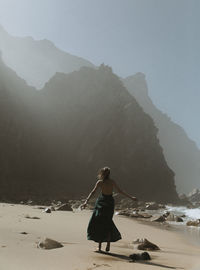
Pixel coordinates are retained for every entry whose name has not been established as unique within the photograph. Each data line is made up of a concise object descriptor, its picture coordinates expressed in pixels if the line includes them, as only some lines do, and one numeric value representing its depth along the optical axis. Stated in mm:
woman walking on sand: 5266
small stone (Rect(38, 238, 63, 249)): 4869
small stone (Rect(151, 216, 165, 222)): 15796
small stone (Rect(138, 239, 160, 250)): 5841
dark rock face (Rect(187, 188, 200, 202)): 90512
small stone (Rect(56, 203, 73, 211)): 17255
